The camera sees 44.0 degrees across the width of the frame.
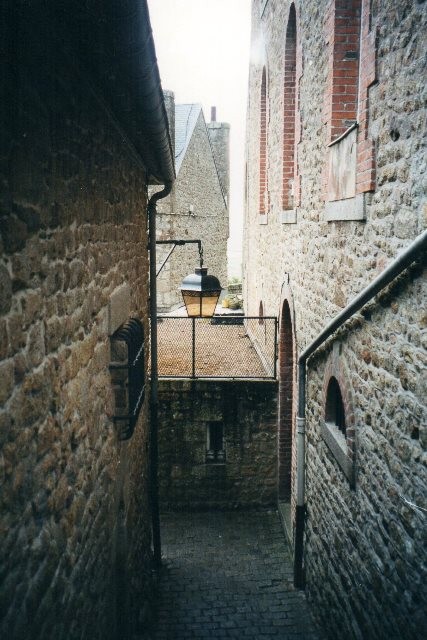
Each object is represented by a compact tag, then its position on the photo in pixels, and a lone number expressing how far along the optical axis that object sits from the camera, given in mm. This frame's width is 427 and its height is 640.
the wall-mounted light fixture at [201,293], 6105
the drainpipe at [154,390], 6633
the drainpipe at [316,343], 3113
